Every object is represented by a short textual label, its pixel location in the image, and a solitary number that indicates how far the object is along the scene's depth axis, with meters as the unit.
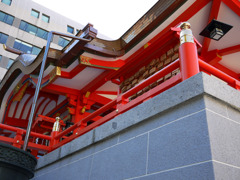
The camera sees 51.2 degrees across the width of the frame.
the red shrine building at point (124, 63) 3.95
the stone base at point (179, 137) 2.39
